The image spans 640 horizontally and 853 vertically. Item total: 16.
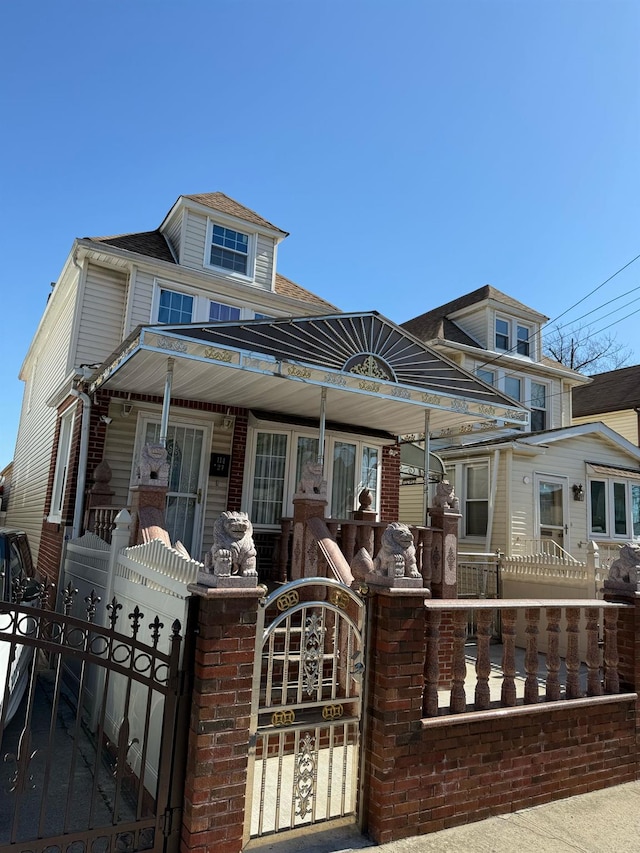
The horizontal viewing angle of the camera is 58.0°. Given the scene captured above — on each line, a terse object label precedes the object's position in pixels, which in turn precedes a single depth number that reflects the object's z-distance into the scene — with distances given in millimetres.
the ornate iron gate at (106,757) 3084
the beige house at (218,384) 7285
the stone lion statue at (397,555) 3967
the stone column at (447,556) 7168
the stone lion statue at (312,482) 6602
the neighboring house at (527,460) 13797
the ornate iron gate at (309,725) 3529
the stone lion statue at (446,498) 7492
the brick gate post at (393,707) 3727
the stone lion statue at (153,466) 6246
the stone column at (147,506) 6043
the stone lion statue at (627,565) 5516
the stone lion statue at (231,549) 3392
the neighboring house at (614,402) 21031
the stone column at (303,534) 6347
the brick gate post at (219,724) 3188
